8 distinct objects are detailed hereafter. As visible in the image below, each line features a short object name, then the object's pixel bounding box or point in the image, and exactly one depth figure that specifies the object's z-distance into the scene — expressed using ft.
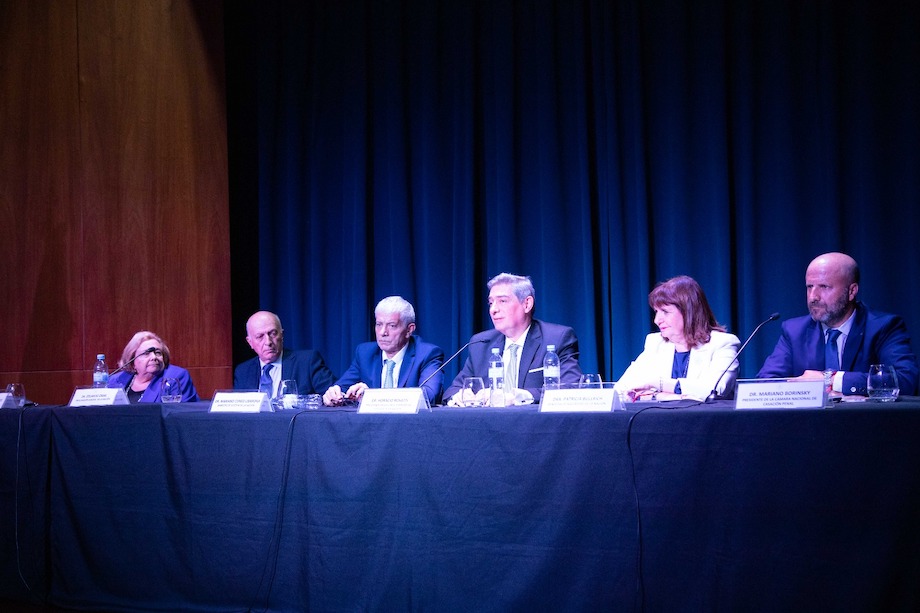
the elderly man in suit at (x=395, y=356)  12.85
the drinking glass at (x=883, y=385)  7.78
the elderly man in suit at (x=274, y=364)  13.61
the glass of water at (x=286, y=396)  9.85
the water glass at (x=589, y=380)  8.24
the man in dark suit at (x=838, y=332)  10.49
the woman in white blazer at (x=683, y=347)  10.78
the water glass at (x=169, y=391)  11.51
